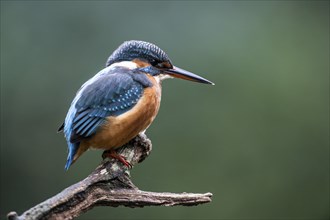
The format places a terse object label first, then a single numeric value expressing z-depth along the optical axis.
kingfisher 5.11
